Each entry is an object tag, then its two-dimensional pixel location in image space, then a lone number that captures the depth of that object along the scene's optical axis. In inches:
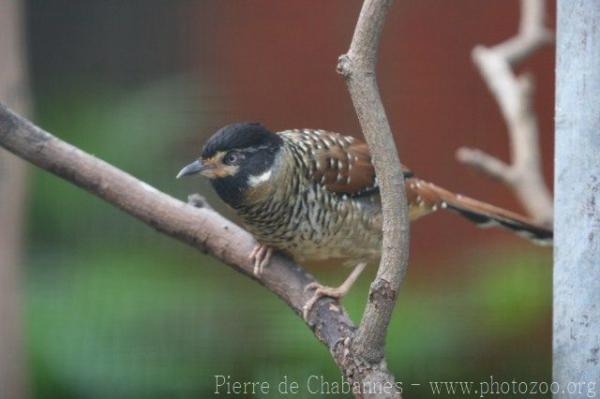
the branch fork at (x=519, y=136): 238.1
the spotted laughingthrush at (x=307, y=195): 199.2
